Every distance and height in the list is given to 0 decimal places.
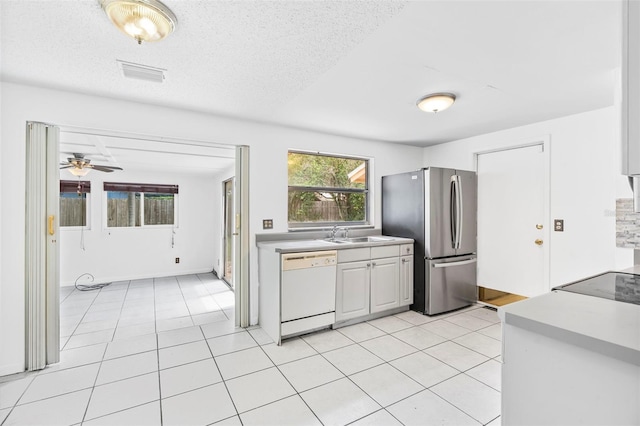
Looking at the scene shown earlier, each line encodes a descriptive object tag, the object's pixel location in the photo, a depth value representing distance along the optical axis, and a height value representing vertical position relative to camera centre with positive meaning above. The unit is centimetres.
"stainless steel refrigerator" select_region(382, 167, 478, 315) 354 -23
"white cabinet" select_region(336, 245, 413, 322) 317 -78
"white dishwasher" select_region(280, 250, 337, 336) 283 -78
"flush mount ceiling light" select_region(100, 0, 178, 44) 141 +98
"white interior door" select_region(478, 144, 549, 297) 341 -10
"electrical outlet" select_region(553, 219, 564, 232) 316 -13
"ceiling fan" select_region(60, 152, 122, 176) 395 +66
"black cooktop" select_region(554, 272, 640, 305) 132 -38
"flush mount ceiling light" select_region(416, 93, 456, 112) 253 +98
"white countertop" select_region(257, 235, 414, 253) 288 -33
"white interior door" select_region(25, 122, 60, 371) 234 -28
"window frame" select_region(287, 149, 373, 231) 373 +31
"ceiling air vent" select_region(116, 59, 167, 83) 208 +104
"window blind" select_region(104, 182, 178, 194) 543 +50
